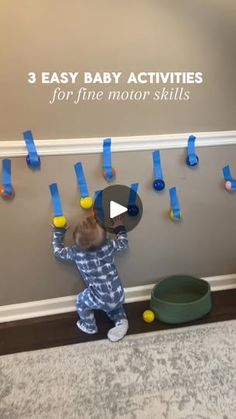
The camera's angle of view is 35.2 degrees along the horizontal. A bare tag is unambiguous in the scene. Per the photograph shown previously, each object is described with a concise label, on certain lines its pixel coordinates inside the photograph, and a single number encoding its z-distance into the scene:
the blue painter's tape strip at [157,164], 1.84
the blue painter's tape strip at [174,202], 1.92
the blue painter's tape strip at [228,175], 1.95
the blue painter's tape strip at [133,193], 1.87
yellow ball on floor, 1.89
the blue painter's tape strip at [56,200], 1.77
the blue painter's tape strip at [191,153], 1.84
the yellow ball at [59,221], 1.78
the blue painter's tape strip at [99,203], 1.85
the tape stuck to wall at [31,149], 1.67
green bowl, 1.84
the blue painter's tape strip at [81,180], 1.77
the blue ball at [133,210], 1.90
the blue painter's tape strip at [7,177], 1.68
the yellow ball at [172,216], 1.94
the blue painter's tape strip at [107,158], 1.75
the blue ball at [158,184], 1.85
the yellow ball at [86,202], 1.80
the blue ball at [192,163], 1.86
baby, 1.74
